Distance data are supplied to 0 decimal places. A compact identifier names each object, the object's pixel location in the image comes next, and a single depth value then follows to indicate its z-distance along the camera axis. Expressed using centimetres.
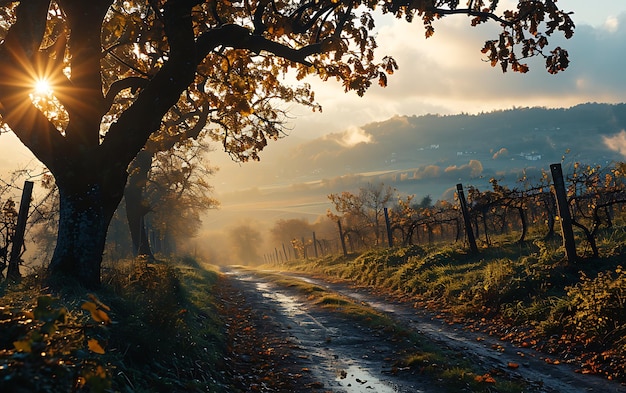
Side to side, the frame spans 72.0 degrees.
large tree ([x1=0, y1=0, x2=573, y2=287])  798
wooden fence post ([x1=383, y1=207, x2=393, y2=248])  2723
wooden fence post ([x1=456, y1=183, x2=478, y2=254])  1742
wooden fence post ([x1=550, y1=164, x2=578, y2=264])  1191
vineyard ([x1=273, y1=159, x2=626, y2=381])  821
